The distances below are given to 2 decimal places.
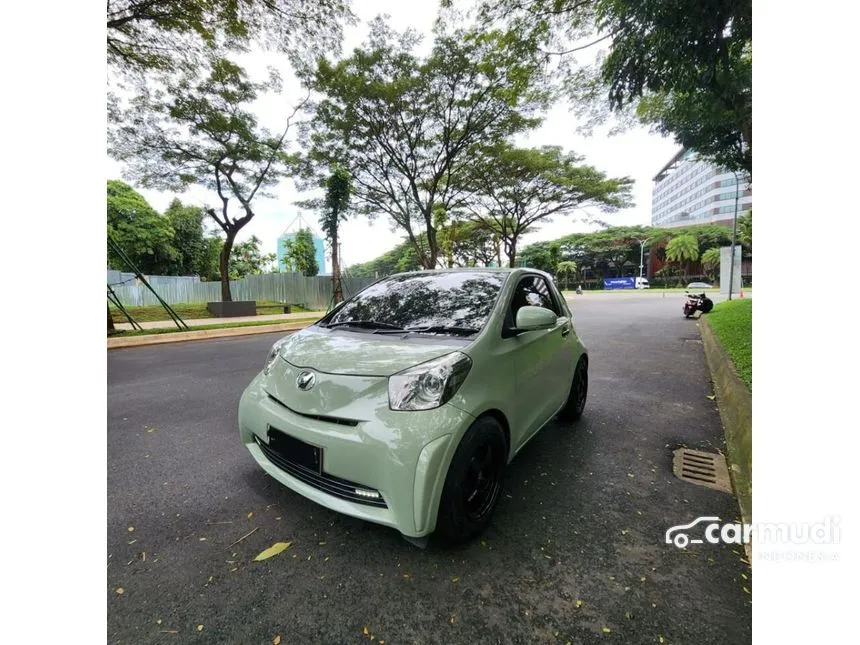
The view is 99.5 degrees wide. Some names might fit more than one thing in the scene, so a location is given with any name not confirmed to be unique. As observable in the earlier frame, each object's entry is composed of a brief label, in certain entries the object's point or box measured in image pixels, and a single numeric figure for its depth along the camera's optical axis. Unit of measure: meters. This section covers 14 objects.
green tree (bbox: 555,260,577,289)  55.81
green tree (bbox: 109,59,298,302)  12.33
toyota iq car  1.71
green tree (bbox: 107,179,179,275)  23.69
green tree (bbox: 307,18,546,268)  10.45
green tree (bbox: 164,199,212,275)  29.20
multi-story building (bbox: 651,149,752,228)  68.69
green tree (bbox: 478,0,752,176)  4.28
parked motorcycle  12.83
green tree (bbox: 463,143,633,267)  17.52
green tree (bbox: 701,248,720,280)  47.16
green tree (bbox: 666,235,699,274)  48.31
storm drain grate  2.55
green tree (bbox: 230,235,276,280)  39.66
